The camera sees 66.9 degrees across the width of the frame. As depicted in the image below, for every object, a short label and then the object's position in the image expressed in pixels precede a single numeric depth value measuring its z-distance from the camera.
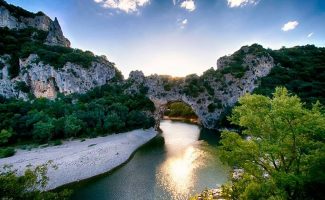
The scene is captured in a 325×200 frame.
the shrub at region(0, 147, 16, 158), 41.16
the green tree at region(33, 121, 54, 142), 49.68
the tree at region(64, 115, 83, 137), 52.59
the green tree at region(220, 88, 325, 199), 13.79
